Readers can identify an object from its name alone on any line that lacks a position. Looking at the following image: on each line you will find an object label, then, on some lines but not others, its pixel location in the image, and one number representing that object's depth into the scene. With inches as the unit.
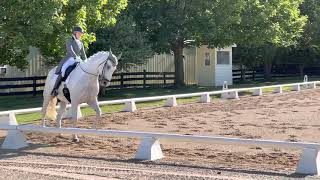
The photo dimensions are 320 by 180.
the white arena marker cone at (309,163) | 350.2
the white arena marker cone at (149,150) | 413.1
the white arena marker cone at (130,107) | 839.7
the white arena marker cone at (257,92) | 1184.2
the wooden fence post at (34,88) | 1223.5
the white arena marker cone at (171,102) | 930.7
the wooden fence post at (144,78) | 1529.8
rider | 517.1
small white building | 1606.8
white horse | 481.7
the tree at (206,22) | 1277.1
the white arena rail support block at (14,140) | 486.9
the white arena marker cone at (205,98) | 1010.1
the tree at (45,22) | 777.6
